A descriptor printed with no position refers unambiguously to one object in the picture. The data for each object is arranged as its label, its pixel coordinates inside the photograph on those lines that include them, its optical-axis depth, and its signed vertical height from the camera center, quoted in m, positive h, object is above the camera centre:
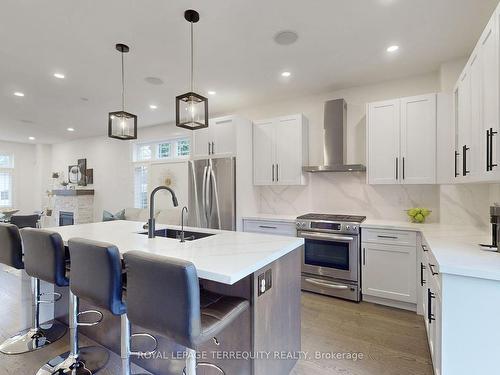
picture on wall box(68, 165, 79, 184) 7.77 +0.41
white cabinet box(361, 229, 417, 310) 2.88 -0.91
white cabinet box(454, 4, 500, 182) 1.58 +0.55
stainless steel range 3.16 -0.85
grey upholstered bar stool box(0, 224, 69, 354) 1.84 -0.59
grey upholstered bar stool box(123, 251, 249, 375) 1.13 -0.54
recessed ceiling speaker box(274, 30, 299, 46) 2.52 +1.51
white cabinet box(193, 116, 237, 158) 3.93 +0.78
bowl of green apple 3.16 -0.32
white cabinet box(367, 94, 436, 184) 3.03 +0.58
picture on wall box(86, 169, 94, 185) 7.49 +0.35
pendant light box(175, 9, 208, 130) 2.27 +0.71
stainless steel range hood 3.70 +0.77
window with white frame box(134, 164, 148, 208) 6.51 +0.05
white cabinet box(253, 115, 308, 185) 3.89 +0.59
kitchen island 1.49 -0.71
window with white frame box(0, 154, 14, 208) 8.08 +0.29
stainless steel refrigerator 3.86 -0.08
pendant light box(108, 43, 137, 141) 2.74 +0.70
